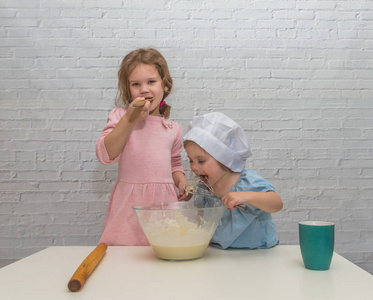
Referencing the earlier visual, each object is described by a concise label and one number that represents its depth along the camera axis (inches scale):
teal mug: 40.5
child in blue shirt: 54.1
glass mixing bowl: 44.4
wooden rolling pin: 34.1
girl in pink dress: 65.2
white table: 33.6
